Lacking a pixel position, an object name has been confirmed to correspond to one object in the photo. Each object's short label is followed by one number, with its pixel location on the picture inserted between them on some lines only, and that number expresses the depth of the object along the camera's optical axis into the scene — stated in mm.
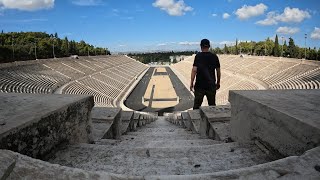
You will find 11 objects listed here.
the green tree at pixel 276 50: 43332
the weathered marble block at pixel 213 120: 2600
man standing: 4005
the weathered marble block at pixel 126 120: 4510
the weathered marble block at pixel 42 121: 1390
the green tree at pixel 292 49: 43940
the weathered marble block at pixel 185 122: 4732
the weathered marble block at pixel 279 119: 1311
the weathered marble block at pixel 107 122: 2963
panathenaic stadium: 1024
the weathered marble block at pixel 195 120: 4014
